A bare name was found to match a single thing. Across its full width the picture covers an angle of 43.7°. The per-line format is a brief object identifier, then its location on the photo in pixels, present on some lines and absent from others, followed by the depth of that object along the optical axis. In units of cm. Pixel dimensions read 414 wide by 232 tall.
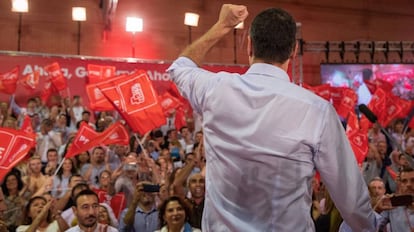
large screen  1130
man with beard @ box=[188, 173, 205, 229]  431
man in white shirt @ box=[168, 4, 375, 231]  119
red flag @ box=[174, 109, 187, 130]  859
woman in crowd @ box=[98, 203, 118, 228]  413
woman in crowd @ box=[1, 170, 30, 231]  464
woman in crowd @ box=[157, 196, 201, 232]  385
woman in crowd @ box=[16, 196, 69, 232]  395
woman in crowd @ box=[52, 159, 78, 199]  535
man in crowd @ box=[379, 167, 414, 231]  280
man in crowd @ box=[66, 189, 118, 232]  366
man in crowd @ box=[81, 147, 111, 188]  576
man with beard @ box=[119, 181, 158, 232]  428
